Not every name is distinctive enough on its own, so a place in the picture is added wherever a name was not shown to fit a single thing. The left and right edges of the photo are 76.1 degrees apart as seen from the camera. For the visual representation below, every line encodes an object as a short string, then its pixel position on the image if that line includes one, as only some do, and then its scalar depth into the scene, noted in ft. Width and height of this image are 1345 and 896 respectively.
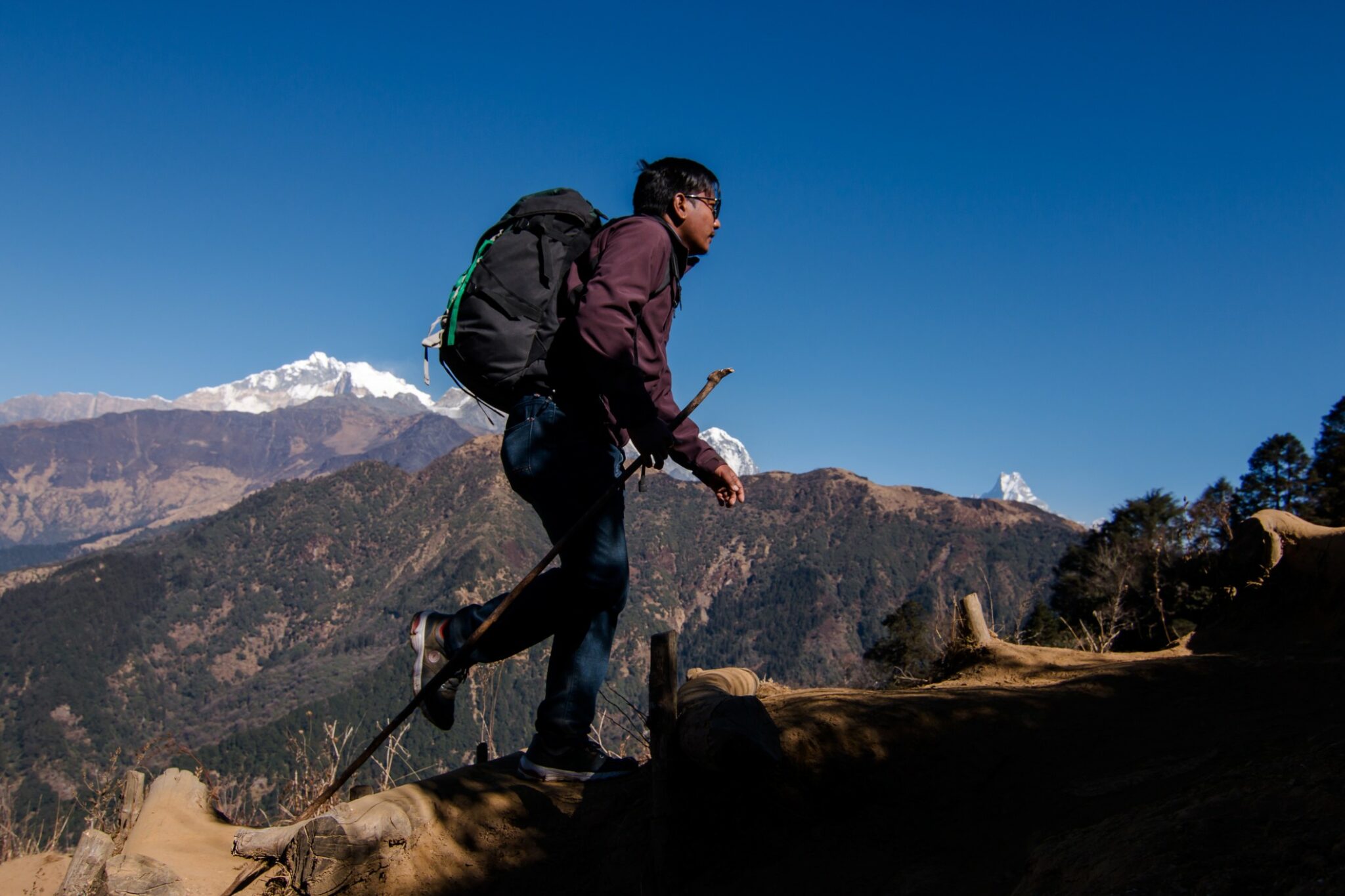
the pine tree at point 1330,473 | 66.95
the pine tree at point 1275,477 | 99.25
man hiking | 10.38
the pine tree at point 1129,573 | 49.60
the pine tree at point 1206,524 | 49.25
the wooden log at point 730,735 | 9.12
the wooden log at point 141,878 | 9.93
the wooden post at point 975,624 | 22.57
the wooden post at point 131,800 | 13.55
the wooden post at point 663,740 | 9.52
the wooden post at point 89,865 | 9.77
